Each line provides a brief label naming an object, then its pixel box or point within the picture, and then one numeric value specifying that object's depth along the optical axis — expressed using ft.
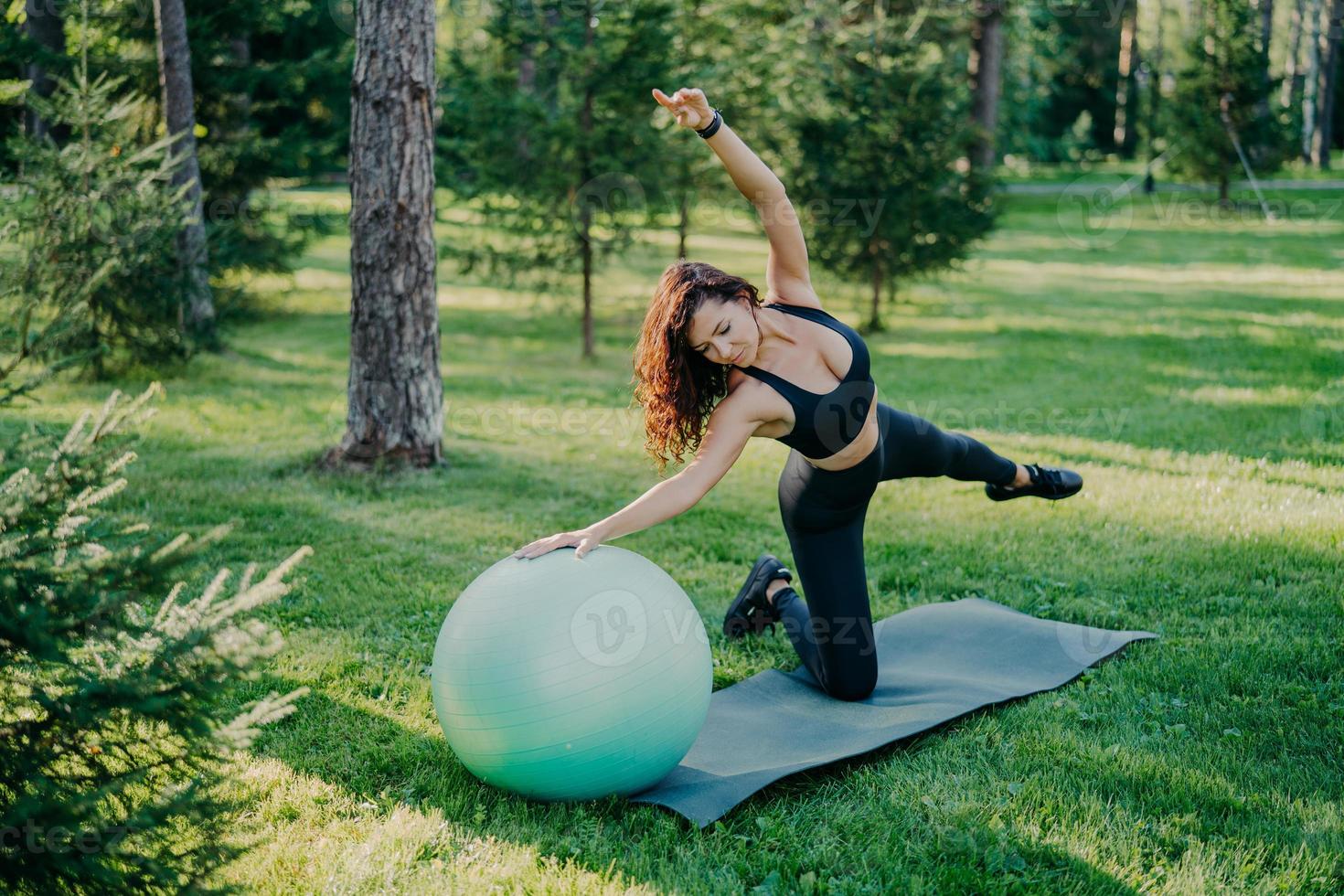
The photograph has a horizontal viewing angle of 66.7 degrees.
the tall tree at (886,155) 41.57
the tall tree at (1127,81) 116.78
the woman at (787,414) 11.96
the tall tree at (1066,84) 113.09
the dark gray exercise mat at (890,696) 12.01
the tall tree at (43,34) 36.06
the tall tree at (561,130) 36.52
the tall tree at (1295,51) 111.59
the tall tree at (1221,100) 77.36
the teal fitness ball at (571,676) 10.62
